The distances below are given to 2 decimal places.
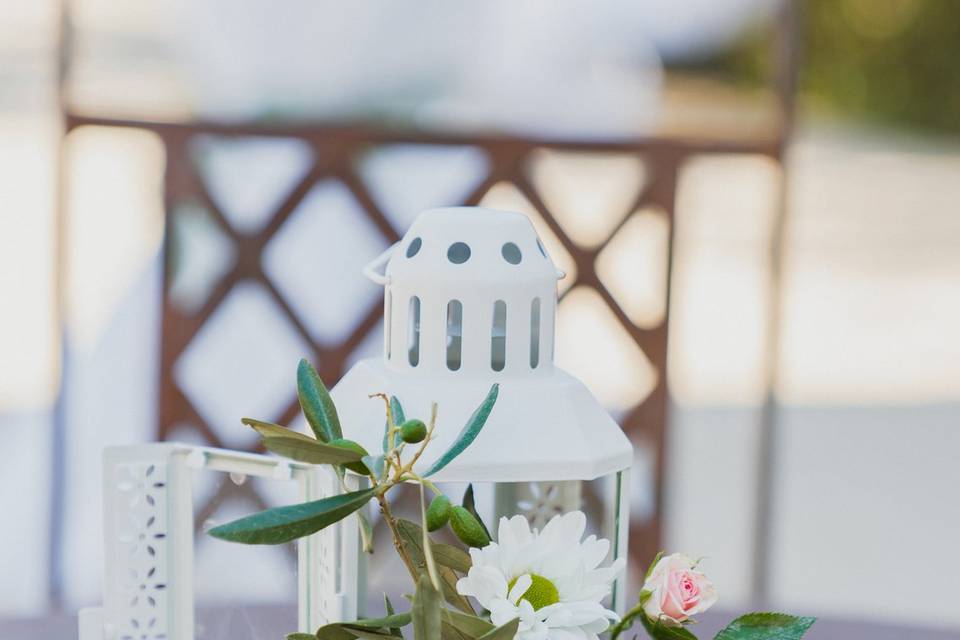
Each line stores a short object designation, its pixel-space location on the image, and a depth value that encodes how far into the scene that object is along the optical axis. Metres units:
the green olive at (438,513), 1.00
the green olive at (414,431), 1.00
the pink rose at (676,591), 1.01
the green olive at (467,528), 1.01
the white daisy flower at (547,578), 1.00
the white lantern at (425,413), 1.08
